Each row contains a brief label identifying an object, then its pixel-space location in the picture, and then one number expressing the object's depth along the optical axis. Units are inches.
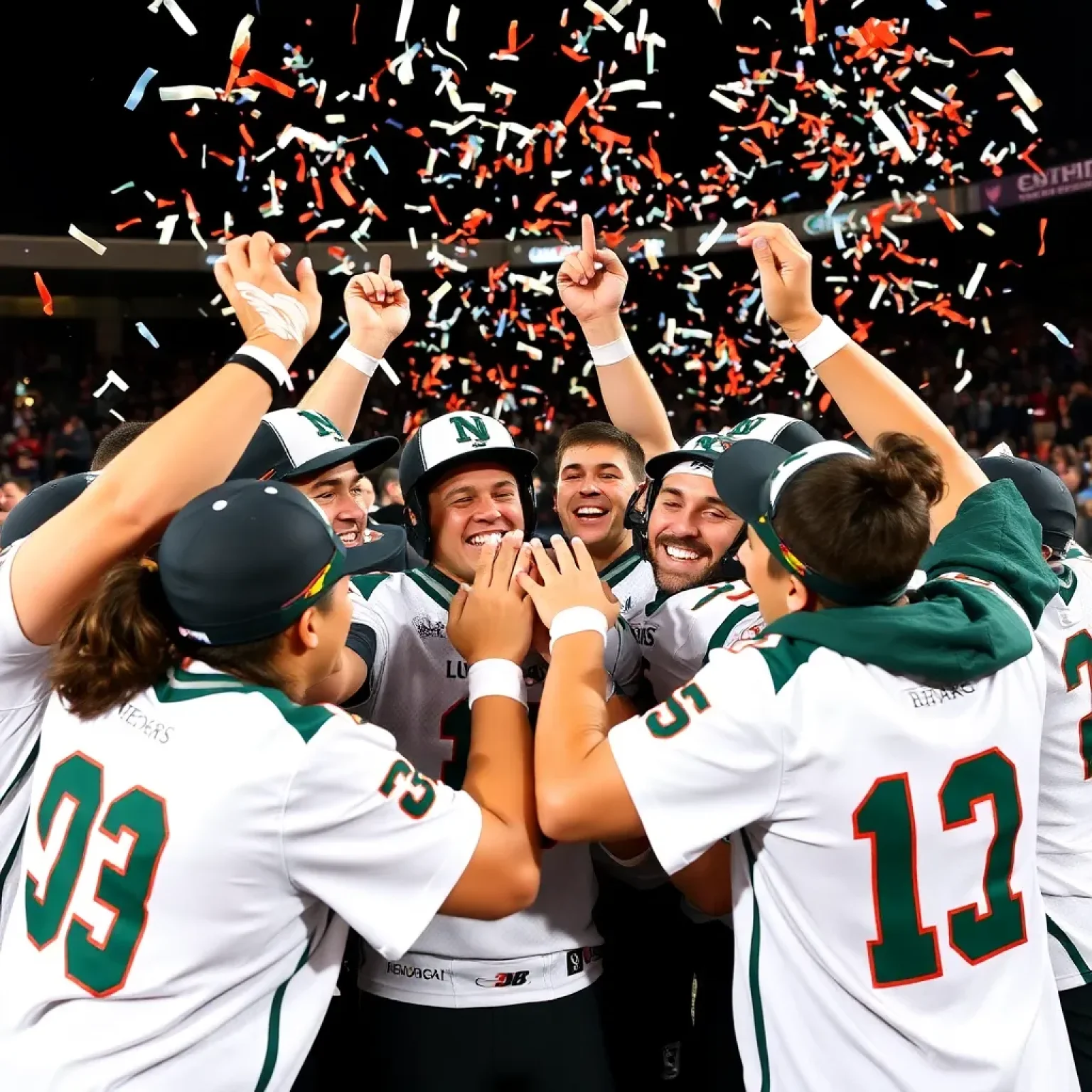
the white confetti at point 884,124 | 265.6
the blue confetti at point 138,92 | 231.5
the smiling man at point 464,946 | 98.5
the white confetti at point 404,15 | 270.6
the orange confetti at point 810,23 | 325.1
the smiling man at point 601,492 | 159.6
